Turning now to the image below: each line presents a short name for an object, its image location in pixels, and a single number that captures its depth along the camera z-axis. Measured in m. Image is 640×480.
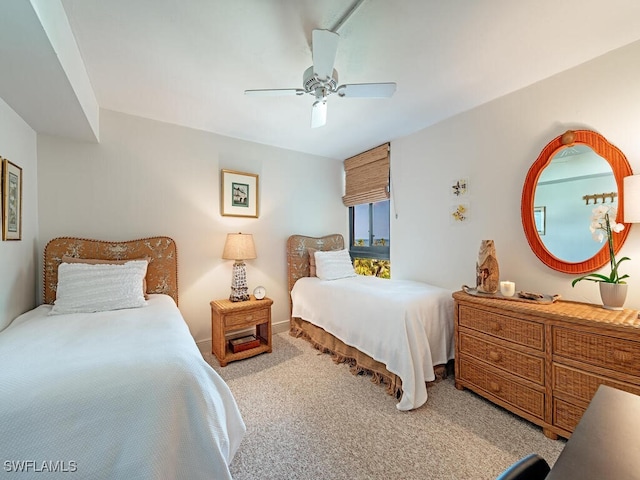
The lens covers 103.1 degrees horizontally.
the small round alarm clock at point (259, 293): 2.74
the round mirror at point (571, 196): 1.68
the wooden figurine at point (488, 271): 1.97
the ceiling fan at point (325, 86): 1.42
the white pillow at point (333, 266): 3.08
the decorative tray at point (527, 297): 1.74
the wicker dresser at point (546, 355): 1.33
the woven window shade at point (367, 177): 3.30
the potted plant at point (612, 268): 1.52
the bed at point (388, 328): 1.87
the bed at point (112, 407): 0.86
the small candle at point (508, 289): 1.87
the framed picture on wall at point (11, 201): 1.63
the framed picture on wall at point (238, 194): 2.90
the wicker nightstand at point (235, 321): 2.43
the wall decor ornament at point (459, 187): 2.47
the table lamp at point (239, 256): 2.67
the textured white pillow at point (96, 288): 1.81
